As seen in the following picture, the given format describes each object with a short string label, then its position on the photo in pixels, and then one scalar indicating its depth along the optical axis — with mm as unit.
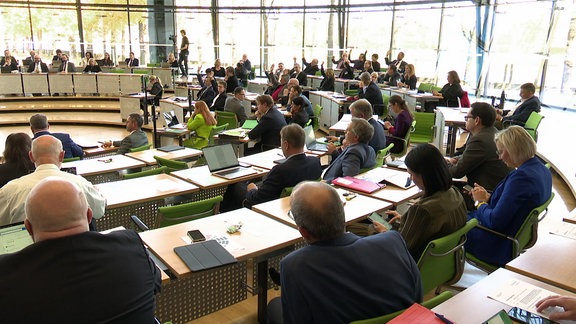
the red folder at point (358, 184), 3854
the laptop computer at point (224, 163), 4473
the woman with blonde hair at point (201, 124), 7078
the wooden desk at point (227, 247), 2711
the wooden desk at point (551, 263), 2290
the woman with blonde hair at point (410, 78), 10992
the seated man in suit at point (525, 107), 7258
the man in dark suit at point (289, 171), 3961
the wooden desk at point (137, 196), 3730
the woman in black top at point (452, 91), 9289
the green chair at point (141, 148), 5684
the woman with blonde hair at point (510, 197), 3090
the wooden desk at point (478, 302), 1948
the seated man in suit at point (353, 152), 4301
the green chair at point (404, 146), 6570
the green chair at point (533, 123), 6589
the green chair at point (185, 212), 3254
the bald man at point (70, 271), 1559
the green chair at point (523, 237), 3016
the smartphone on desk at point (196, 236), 2759
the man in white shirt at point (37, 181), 2967
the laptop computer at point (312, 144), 5641
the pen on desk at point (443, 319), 1795
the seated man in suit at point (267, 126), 6457
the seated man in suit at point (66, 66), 14422
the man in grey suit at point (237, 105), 8625
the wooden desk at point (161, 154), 5302
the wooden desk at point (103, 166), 4777
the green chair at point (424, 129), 7469
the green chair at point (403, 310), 1649
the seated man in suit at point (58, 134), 5226
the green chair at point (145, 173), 4430
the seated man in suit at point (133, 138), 5980
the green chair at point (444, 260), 2503
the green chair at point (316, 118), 8406
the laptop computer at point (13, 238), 2350
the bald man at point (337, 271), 1755
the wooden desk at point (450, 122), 7320
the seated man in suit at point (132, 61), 16297
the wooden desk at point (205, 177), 4161
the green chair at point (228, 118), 8266
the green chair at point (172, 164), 4821
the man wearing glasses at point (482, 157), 4184
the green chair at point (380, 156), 5048
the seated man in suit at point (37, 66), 14159
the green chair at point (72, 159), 5305
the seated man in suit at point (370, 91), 9188
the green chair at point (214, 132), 7023
